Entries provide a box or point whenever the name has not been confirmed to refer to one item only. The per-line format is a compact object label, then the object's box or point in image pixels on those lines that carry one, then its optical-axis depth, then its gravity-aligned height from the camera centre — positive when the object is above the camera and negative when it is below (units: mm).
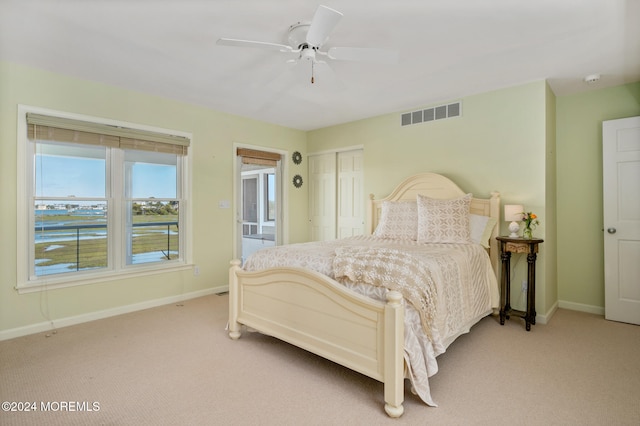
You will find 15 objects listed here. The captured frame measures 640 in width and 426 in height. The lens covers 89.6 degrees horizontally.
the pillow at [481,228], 3381 -148
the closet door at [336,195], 5039 +328
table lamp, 3205 -10
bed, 1912 -560
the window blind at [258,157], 4799 +908
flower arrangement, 3186 -91
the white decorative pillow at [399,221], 3715 -77
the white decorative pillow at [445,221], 3318 -70
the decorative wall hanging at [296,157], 5461 +987
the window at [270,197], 5420 +306
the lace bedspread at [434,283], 1944 -530
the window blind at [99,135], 3102 +876
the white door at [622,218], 3275 -46
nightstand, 3125 -574
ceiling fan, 1901 +1167
